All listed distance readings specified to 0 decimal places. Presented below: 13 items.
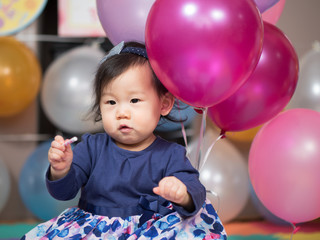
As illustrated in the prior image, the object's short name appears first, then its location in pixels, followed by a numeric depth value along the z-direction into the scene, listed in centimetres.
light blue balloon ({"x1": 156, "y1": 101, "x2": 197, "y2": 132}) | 203
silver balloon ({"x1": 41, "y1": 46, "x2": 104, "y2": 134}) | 236
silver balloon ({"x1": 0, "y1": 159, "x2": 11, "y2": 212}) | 255
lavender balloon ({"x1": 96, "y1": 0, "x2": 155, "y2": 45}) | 149
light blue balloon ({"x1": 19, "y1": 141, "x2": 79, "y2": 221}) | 245
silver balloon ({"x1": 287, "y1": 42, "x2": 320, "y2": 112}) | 232
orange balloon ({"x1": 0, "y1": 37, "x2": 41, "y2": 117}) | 248
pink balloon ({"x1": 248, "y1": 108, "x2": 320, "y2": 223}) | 171
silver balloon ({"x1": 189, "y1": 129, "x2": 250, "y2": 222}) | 233
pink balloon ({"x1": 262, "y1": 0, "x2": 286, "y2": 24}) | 188
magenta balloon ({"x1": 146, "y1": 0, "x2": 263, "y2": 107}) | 115
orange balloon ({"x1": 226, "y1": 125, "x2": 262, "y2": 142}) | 269
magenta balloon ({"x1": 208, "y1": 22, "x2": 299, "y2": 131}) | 152
